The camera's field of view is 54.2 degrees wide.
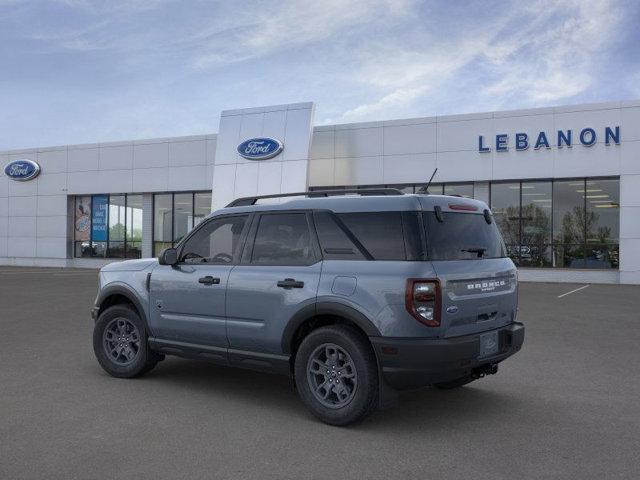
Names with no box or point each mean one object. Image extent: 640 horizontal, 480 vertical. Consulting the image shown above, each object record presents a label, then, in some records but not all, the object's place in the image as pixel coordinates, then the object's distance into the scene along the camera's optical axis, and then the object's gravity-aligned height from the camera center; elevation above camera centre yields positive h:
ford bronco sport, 4.74 -0.45
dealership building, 22.50 +2.78
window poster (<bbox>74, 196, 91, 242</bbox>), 31.89 +1.08
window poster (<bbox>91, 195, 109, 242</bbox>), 31.41 +1.12
